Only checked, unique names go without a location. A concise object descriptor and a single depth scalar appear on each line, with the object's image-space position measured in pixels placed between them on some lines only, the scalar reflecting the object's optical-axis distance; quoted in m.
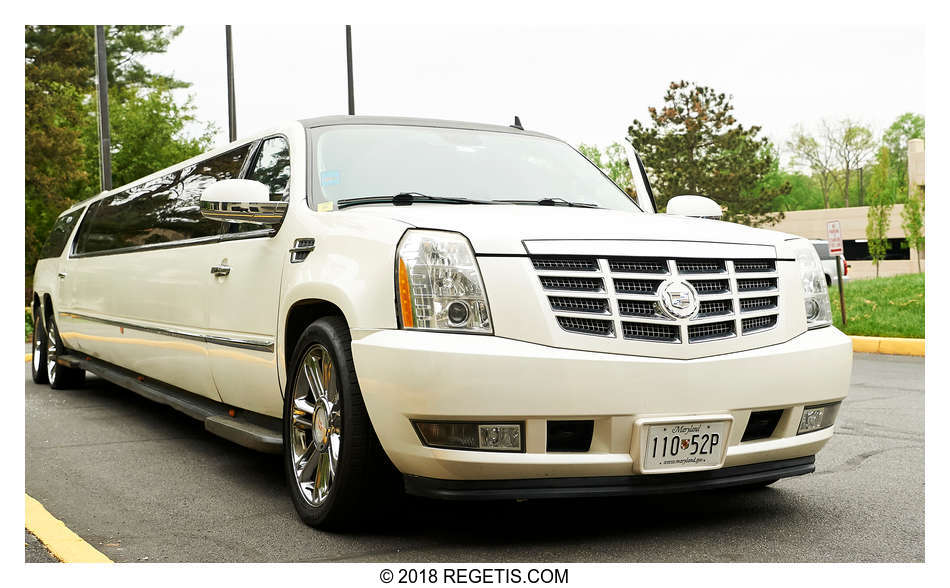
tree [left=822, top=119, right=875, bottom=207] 71.56
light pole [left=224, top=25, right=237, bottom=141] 20.69
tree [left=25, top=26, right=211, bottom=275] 32.34
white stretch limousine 3.53
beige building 55.75
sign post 18.64
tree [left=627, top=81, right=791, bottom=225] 45.34
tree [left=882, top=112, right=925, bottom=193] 83.56
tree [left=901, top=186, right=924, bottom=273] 38.47
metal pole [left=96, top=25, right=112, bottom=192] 17.91
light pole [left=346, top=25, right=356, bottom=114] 20.06
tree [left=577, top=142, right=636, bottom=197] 72.14
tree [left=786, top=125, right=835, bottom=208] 73.19
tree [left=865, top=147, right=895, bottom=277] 40.74
